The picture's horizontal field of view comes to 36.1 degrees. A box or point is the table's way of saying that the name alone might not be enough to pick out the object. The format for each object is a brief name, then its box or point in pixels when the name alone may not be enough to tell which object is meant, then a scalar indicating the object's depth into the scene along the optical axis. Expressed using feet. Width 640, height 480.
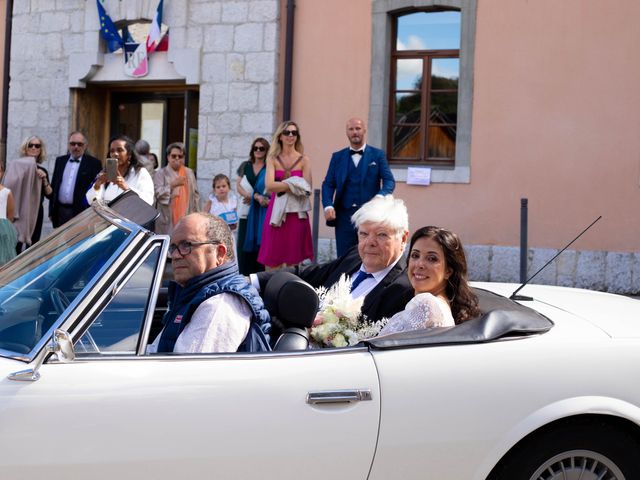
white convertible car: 9.69
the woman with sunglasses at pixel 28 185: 37.58
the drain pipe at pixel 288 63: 44.27
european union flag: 47.70
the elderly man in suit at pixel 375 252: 15.47
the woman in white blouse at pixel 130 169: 27.96
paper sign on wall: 41.96
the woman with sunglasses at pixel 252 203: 34.06
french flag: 46.52
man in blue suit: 32.01
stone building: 45.09
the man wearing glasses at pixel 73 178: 37.06
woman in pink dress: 31.89
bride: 12.82
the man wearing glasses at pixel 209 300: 11.27
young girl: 36.11
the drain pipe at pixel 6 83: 50.67
